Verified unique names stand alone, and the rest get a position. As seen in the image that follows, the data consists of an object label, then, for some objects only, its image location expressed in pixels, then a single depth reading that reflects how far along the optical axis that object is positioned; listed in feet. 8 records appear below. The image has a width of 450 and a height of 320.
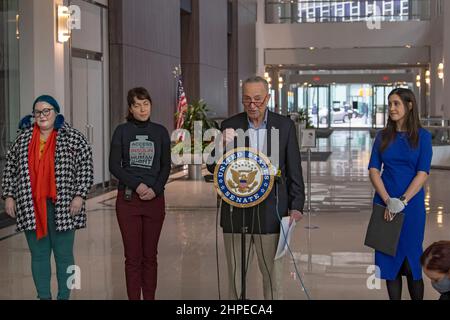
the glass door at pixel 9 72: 34.99
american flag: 56.24
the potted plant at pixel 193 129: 50.67
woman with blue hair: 17.37
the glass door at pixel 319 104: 150.38
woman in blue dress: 16.24
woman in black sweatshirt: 17.56
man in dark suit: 14.79
